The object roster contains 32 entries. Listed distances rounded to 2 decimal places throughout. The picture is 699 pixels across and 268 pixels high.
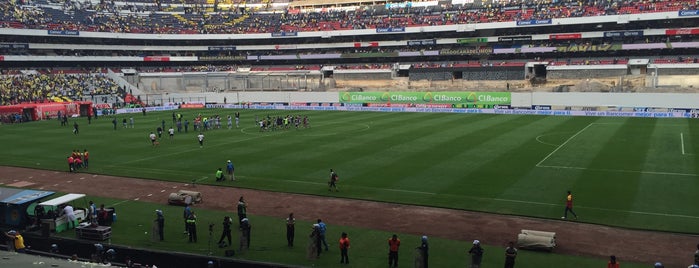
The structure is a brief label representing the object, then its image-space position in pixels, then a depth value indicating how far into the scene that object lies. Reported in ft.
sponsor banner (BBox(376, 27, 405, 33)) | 312.09
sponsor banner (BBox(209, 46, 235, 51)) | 350.64
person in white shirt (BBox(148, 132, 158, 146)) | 133.69
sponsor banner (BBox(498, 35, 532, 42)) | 288.51
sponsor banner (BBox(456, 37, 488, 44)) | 297.53
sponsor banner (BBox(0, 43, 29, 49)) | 273.56
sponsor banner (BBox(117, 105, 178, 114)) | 245.43
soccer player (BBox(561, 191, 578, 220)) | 69.72
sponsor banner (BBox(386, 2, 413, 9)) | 364.81
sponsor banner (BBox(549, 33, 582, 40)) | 272.72
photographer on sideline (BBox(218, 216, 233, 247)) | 61.41
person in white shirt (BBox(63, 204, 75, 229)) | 68.64
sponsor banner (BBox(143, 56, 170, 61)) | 330.75
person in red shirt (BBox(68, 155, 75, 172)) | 105.19
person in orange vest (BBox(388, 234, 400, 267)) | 54.54
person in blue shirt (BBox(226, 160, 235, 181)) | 94.55
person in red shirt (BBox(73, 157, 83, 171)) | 106.02
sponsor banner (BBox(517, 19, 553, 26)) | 276.21
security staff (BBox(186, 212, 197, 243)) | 63.41
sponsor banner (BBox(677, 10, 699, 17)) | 240.53
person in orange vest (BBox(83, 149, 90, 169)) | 108.68
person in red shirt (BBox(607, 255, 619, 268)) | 46.99
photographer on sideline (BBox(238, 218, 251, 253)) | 60.44
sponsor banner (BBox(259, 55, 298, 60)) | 341.21
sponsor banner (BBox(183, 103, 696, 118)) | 198.79
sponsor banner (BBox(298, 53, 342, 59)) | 329.52
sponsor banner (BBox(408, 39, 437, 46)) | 309.42
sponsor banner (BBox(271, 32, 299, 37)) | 333.42
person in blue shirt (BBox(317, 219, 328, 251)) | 59.24
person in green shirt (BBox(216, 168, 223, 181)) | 94.99
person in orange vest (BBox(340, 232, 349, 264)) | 55.88
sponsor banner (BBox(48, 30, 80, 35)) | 285.31
